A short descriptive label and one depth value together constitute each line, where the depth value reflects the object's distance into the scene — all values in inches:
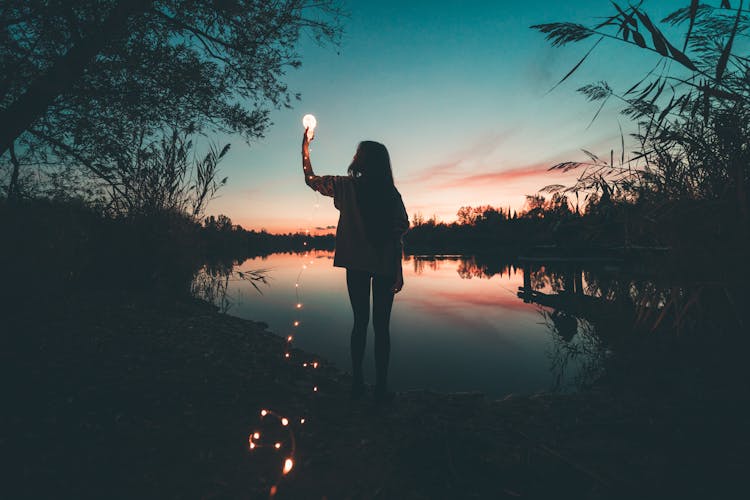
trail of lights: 94.6
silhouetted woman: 139.4
